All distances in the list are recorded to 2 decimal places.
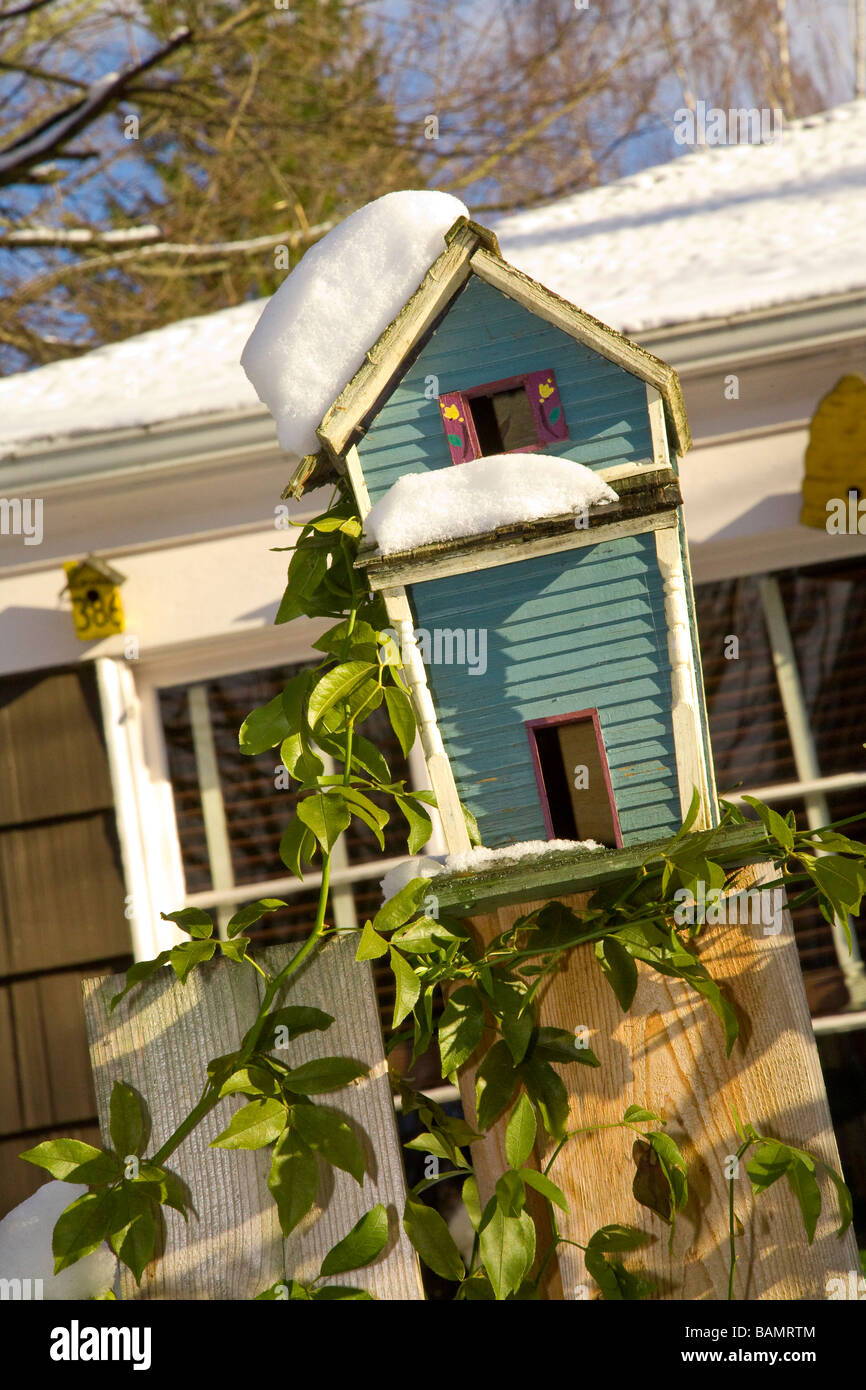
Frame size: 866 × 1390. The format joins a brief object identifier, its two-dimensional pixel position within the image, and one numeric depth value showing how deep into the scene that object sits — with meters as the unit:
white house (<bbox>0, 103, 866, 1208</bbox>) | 3.70
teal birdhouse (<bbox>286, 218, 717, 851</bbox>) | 1.93
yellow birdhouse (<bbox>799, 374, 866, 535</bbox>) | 3.61
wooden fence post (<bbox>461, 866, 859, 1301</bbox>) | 1.92
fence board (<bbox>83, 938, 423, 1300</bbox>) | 1.92
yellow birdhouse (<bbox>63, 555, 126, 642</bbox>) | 3.77
